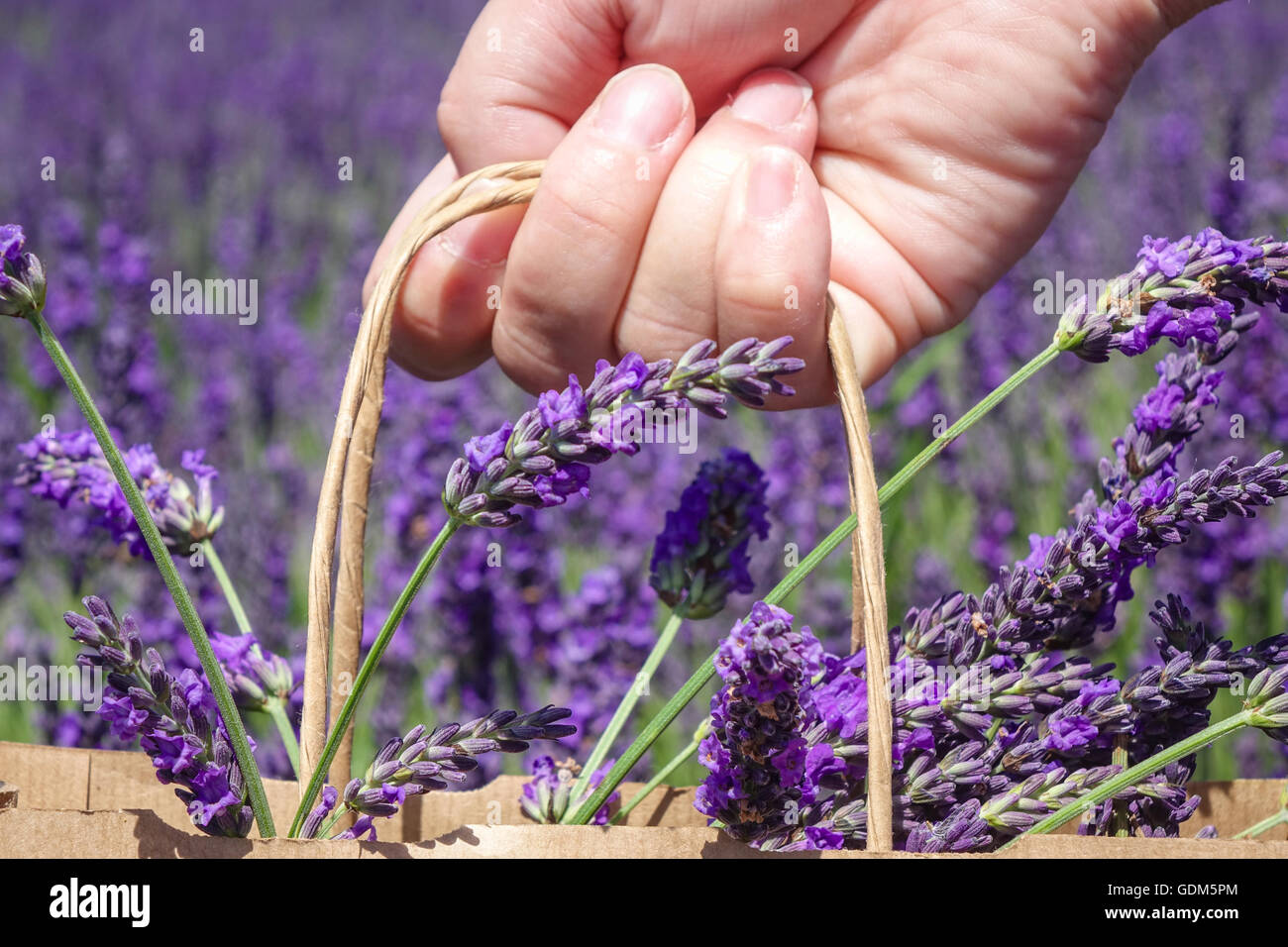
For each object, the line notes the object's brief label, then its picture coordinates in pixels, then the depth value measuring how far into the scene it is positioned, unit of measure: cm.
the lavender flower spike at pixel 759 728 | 37
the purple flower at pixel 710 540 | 42
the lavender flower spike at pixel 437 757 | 38
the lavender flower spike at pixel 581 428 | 38
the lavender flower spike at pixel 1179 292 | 39
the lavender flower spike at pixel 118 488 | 41
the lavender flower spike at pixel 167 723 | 38
